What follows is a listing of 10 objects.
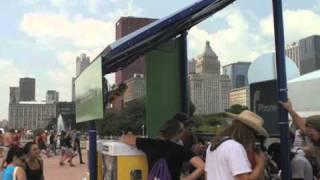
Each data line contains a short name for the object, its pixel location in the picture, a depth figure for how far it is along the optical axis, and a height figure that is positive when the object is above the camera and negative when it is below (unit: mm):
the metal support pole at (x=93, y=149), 4553 -334
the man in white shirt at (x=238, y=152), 2614 -238
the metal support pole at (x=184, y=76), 5030 +624
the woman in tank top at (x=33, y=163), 4998 -551
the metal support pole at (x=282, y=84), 3244 +312
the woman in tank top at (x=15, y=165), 4513 -525
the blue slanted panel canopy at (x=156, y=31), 3867 +1005
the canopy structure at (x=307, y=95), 7424 +488
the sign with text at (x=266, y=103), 4215 +211
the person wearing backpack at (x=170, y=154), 3463 -313
